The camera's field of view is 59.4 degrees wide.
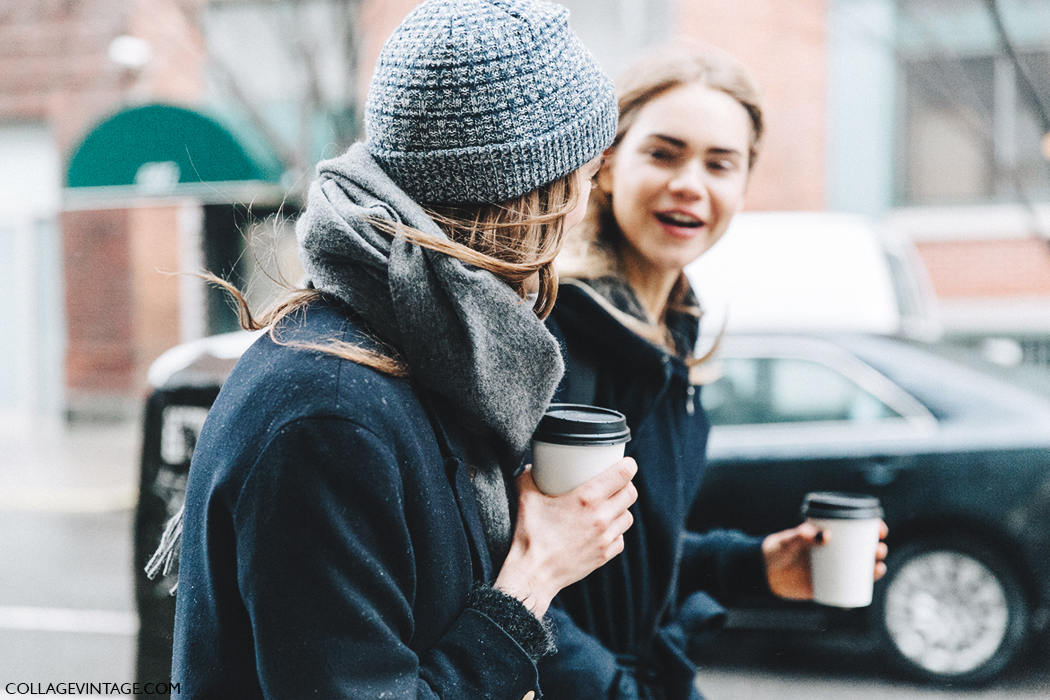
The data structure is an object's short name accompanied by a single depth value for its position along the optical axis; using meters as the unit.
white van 5.23
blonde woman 1.70
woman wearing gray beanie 1.01
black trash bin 2.54
